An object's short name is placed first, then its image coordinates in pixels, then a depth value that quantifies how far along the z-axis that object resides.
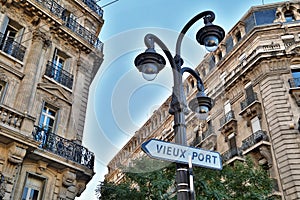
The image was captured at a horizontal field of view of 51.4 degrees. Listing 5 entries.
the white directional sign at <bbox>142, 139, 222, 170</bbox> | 3.99
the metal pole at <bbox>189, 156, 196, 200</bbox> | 3.96
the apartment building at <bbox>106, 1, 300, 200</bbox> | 17.81
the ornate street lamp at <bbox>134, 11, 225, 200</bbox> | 4.61
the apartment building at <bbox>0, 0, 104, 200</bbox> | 9.94
